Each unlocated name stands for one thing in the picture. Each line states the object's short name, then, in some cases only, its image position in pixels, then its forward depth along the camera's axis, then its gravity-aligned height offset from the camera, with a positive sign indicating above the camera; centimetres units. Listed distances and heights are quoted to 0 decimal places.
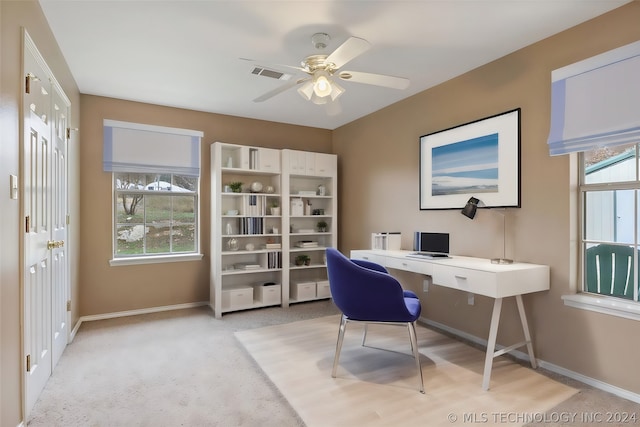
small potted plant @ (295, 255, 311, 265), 468 -68
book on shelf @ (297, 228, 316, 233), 466 -27
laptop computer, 321 -33
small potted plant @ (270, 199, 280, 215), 451 +5
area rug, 199 -120
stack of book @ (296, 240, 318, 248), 470 -47
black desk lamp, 276 -2
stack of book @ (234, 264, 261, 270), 428 -72
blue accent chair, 230 -61
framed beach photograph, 280 +44
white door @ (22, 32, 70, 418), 193 -8
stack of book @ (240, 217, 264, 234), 427 -19
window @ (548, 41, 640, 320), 212 +35
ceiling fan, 234 +96
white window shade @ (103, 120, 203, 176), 383 +73
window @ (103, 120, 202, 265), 390 +24
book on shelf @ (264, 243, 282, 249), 444 -47
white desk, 230 -49
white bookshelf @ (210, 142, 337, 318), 412 -23
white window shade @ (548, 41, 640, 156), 208 +73
